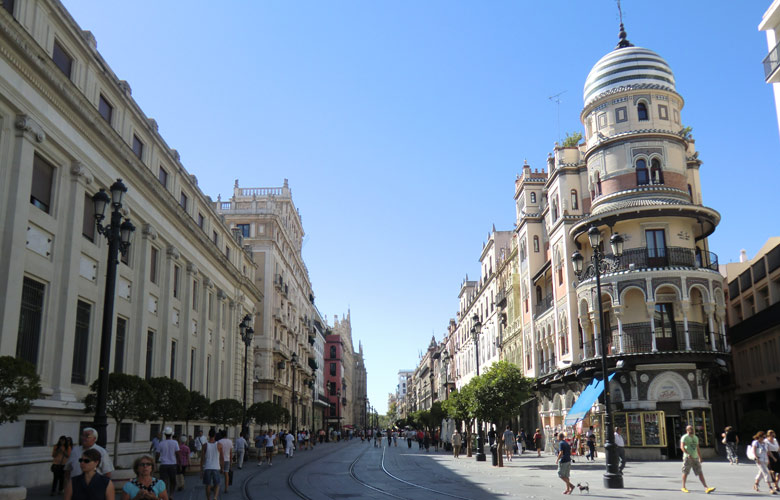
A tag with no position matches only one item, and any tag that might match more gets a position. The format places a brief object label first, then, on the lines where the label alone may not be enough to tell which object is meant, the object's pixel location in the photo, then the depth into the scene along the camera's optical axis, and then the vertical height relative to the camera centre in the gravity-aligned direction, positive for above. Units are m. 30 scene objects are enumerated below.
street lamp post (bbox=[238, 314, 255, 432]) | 32.78 +3.75
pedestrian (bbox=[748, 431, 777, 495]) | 17.37 -1.38
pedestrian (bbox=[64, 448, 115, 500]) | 6.71 -0.70
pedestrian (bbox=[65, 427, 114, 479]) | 8.39 -0.81
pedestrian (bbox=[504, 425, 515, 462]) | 34.06 -1.80
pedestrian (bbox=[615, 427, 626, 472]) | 24.83 -1.60
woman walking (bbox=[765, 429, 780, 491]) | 17.45 -1.40
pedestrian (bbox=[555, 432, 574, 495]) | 17.77 -1.57
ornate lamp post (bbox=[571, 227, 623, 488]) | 18.84 -0.06
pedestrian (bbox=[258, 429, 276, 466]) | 34.69 -1.77
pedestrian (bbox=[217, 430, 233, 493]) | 18.24 -1.11
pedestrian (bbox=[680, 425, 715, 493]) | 17.66 -1.31
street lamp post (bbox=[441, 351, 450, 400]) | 90.66 +5.97
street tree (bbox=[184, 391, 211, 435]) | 30.00 +0.18
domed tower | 33.59 +7.21
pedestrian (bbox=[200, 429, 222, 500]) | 15.60 -1.28
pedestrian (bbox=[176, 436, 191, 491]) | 20.50 -1.54
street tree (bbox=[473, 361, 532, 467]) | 34.69 +0.56
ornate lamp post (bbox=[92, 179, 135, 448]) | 13.37 +3.06
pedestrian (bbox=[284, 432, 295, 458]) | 39.88 -2.02
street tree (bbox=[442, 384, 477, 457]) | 36.22 +0.08
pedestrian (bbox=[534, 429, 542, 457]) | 37.10 -1.81
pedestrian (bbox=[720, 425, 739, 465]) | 28.17 -1.67
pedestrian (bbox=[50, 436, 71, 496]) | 15.87 -1.24
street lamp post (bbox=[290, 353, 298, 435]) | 60.21 +4.22
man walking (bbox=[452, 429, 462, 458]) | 40.88 -2.14
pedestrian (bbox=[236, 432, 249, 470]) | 30.25 -1.69
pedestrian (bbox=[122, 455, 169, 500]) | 7.05 -0.76
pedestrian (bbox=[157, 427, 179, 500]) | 17.64 -1.28
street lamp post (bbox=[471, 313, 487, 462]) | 35.09 -2.13
